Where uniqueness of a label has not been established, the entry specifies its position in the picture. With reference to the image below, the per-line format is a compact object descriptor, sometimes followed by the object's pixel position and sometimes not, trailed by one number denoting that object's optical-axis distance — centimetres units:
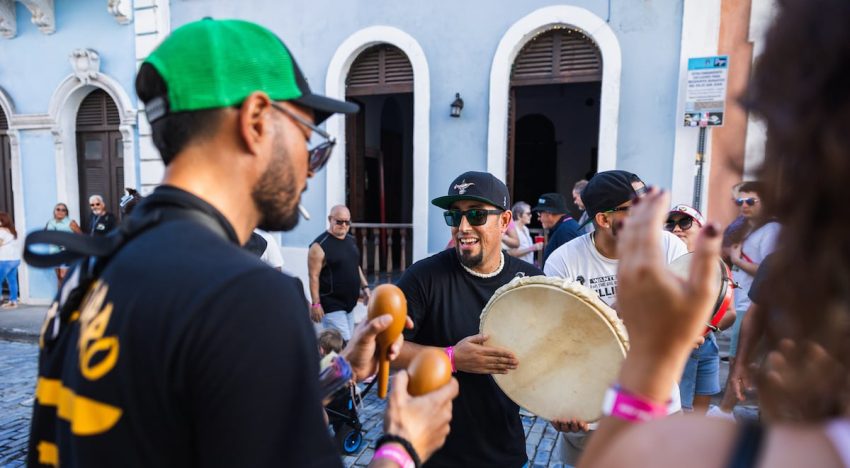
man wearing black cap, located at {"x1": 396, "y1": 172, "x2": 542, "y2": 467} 215
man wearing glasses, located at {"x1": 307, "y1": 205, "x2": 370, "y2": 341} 532
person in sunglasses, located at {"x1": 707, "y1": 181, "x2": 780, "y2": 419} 432
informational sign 558
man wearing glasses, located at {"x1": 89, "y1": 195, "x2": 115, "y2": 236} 781
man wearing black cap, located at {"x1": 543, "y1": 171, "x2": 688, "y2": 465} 274
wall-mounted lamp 662
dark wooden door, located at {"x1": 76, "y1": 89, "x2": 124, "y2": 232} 877
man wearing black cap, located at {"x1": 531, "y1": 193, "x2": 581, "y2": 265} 528
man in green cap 79
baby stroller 379
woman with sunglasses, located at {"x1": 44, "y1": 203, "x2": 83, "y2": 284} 814
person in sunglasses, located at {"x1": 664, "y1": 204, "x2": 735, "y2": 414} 383
